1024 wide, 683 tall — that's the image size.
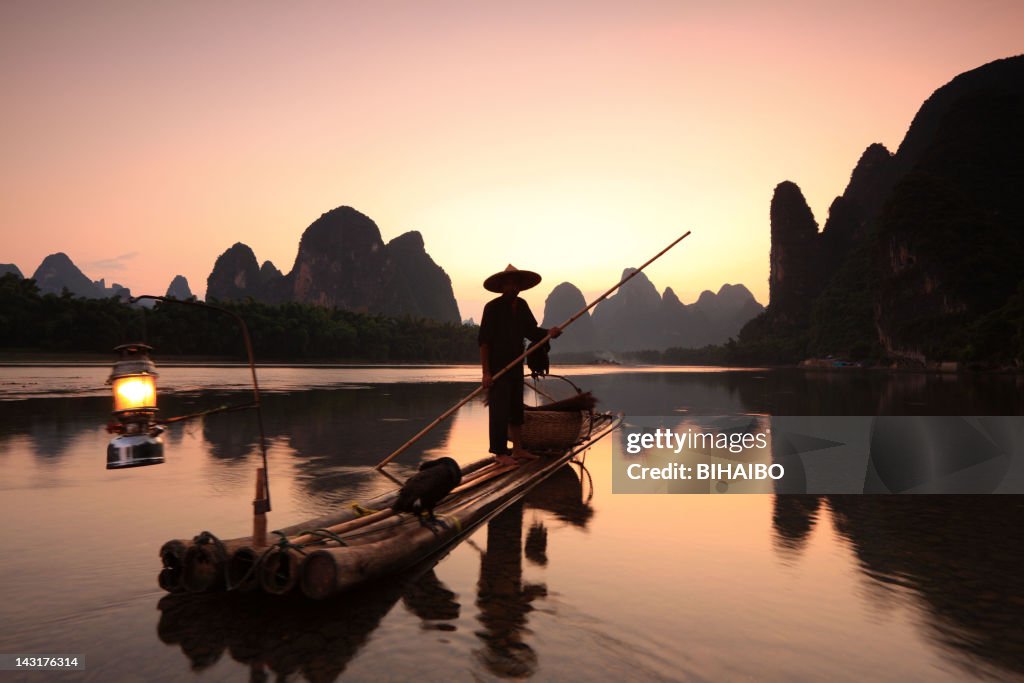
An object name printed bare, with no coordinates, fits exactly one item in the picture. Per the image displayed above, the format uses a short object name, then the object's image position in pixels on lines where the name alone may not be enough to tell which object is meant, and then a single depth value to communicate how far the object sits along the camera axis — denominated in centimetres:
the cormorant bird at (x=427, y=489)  488
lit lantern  362
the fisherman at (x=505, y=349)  806
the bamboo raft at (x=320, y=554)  377
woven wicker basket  953
